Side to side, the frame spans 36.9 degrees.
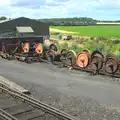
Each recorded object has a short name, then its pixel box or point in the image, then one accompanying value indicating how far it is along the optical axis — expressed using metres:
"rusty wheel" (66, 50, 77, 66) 11.37
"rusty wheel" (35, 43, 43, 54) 13.56
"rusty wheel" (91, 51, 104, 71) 10.08
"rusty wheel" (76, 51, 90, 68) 10.60
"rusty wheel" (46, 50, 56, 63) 12.59
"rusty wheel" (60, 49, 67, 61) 12.04
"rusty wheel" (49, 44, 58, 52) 13.60
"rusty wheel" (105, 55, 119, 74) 9.62
